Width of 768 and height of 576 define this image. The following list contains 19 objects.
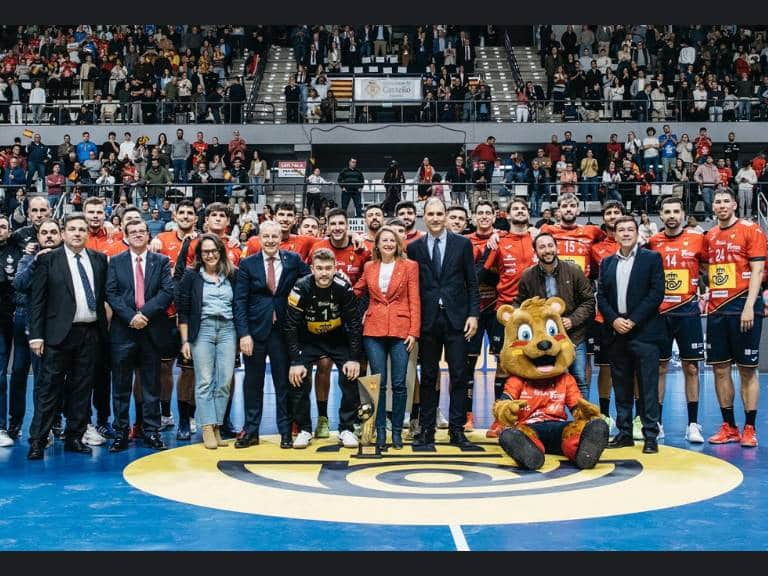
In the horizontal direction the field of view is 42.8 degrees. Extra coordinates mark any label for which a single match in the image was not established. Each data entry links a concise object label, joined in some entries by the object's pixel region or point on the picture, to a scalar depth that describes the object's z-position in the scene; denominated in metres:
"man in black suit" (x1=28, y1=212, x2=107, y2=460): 7.66
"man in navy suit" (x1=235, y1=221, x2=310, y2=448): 7.99
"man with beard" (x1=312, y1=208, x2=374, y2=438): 8.44
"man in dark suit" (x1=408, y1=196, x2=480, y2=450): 7.89
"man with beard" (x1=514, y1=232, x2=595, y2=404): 7.99
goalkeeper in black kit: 7.84
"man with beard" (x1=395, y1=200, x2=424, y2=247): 8.59
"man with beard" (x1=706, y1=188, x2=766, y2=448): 8.12
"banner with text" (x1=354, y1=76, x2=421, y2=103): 23.31
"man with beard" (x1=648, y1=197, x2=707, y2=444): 8.27
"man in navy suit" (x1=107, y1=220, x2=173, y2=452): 7.92
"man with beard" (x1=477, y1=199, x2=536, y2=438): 8.55
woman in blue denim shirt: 7.91
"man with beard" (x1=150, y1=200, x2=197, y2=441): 8.48
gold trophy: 7.33
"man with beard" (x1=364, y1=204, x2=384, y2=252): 8.73
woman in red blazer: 7.76
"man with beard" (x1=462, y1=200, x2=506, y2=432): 8.54
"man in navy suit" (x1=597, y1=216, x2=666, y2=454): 7.76
